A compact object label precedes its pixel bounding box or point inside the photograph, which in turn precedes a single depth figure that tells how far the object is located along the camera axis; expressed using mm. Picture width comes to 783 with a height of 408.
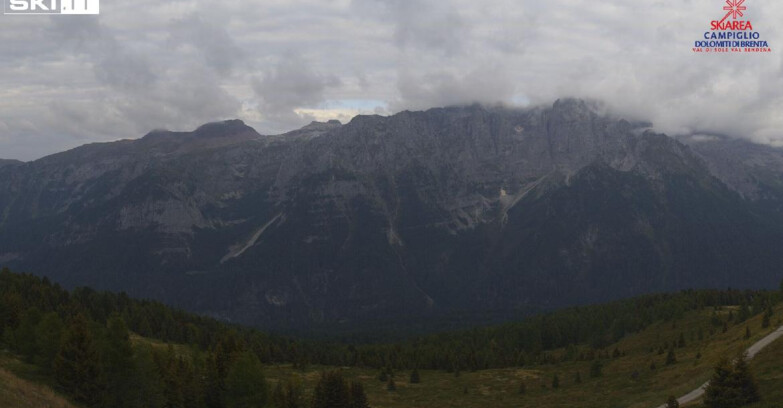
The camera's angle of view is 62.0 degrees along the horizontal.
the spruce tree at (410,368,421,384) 145375
